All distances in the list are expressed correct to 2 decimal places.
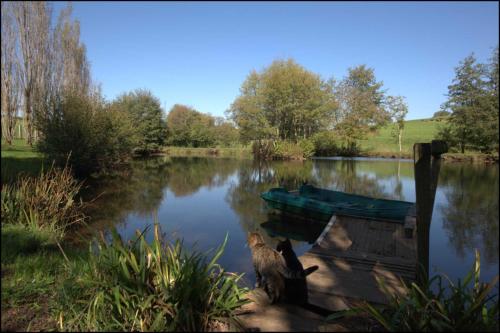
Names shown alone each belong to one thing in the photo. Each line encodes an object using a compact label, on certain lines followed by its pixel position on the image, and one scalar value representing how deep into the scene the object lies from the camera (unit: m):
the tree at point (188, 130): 56.75
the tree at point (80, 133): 16.44
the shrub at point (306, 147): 40.03
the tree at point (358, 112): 44.81
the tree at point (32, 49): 26.86
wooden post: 3.88
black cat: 3.74
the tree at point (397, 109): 45.53
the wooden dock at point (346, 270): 3.53
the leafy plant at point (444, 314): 2.67
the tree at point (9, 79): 26.25
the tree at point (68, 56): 30.86
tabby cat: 3.77
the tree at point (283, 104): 38.44
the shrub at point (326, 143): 42.56
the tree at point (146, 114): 46.31
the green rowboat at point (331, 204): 9.39
